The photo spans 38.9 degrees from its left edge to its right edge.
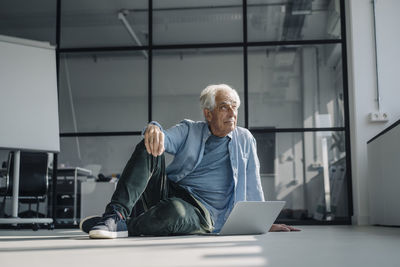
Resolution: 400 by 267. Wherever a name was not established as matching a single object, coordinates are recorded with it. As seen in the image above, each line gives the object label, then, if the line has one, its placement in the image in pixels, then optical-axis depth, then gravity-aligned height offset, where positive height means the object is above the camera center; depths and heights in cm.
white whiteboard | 541 +91
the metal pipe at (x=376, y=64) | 543 +120
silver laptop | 265 -14
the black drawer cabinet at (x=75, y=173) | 574 +17
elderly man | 265 +7
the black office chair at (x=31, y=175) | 575 +16
